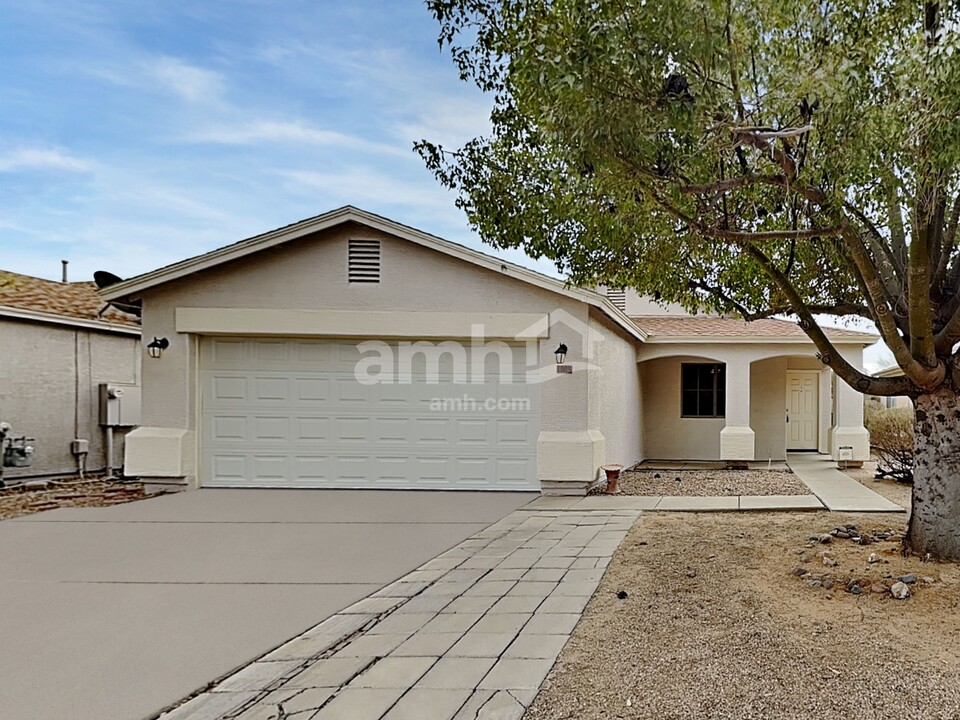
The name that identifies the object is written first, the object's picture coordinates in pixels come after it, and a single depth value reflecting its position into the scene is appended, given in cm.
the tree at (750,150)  416
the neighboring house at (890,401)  2077
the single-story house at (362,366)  1012
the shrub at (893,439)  1110
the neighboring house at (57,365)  1150
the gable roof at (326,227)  1001
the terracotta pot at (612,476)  1027
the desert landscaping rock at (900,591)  473
